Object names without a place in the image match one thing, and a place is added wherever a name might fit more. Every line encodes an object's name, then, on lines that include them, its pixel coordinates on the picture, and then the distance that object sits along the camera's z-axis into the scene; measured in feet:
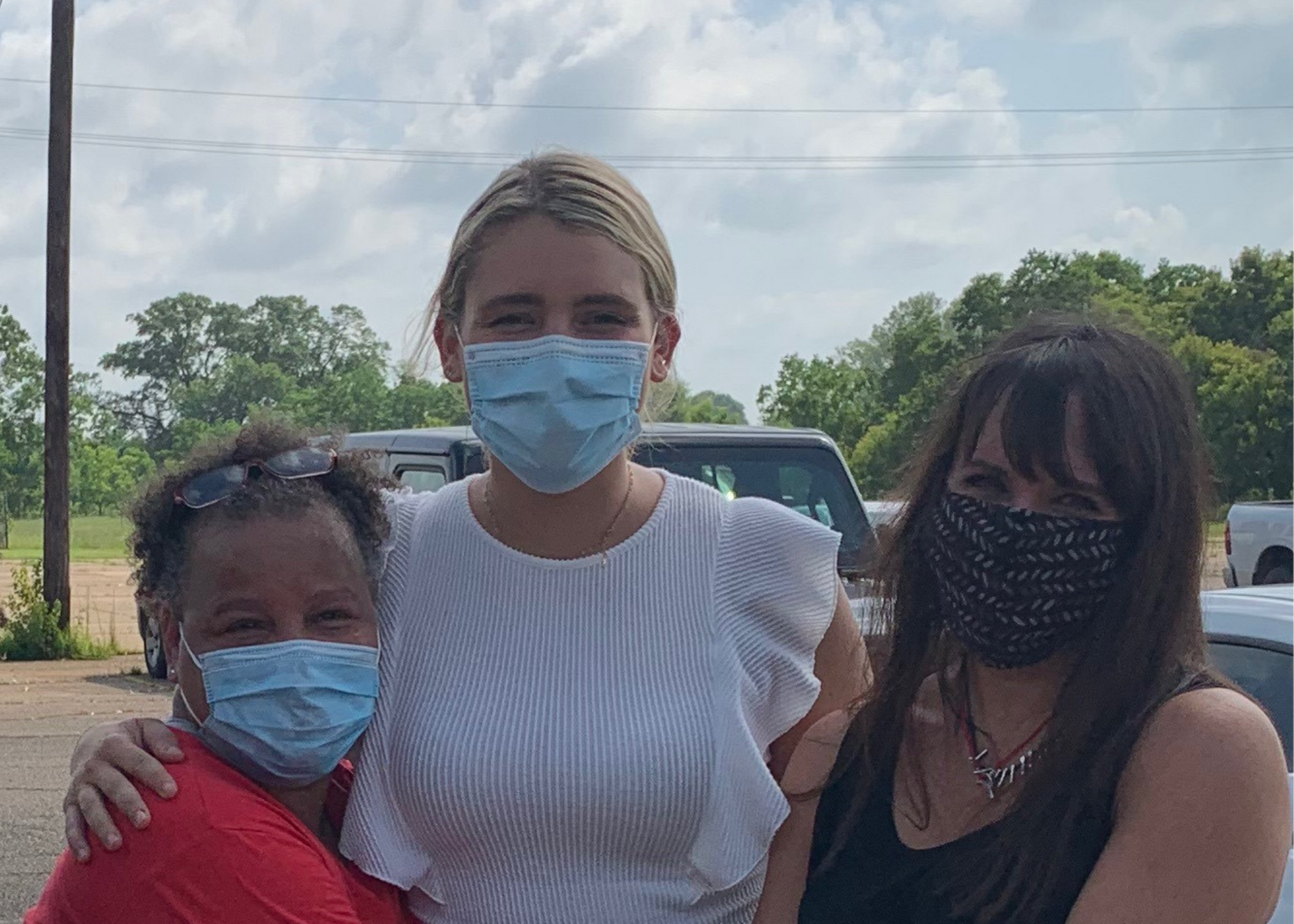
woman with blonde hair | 6.99
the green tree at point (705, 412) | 140.67
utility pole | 51.11
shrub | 49.29
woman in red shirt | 6.93
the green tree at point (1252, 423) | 102.27
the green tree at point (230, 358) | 235.81
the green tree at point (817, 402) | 146.72
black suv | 24.35
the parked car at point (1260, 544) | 46.11
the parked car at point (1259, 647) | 11.88
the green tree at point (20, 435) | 171.32
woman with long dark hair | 5.62
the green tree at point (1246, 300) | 134.41
